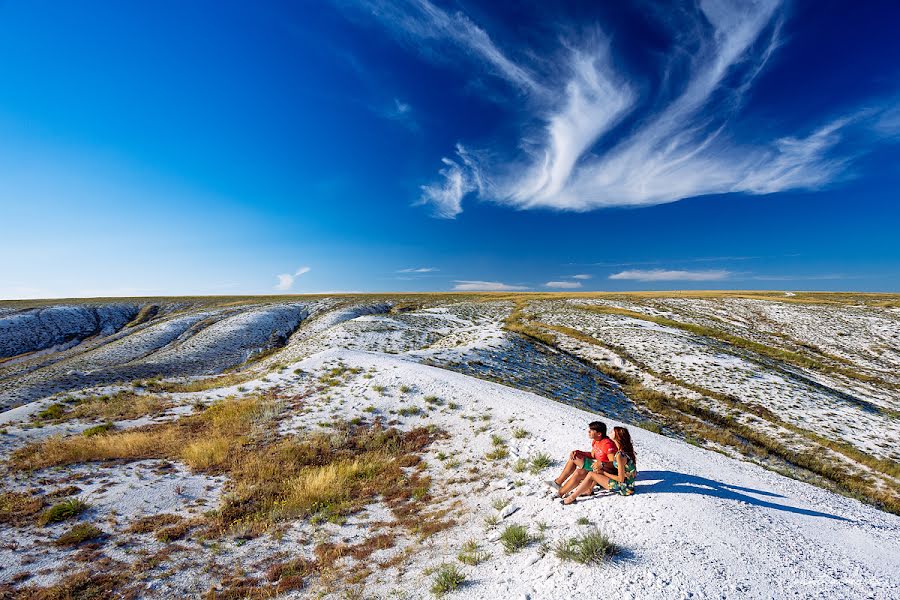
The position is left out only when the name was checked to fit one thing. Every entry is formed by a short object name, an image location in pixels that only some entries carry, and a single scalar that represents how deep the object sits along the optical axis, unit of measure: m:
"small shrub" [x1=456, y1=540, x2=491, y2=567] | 6.93
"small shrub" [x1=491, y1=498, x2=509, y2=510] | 9.22
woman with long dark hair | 8.30
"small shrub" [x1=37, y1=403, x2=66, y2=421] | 16.11
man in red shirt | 8.76
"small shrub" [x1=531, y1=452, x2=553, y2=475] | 10.71
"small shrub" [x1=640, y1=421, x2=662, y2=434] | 18.82
